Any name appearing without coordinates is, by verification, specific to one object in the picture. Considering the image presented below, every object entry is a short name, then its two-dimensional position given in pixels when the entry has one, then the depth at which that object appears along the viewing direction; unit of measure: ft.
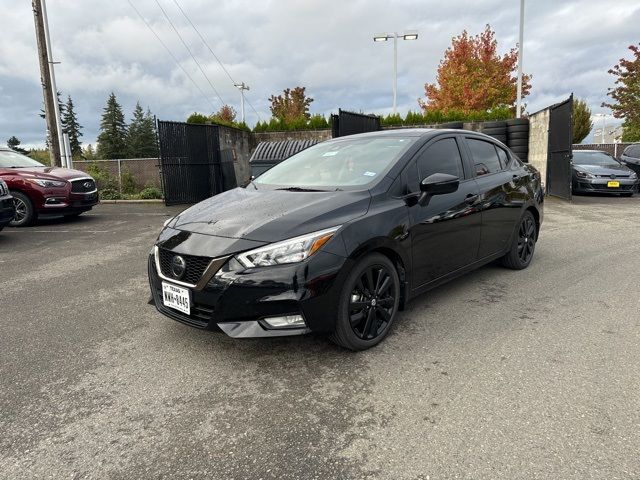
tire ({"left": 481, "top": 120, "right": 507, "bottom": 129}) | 49.24
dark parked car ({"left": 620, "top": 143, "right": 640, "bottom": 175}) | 46.74
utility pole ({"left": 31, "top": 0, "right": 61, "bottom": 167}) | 44.04
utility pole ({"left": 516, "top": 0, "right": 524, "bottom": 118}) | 53.26
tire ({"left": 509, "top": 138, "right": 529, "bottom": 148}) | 48.47
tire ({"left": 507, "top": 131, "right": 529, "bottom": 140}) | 48.42
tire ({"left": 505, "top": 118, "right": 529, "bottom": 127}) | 48.57
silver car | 40.73
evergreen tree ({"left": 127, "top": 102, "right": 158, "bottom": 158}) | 221.95
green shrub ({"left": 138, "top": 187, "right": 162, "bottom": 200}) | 48.16
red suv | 28.81
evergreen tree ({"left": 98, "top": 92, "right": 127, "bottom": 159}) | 216.95
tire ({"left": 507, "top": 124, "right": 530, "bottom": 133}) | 48.32
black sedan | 8.68
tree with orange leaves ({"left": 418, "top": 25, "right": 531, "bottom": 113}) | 85.76
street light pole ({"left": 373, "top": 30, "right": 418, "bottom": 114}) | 67.41
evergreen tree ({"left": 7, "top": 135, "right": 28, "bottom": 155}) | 241.96
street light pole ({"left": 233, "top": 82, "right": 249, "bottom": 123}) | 99.02
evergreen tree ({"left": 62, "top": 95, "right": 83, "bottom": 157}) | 228.84
